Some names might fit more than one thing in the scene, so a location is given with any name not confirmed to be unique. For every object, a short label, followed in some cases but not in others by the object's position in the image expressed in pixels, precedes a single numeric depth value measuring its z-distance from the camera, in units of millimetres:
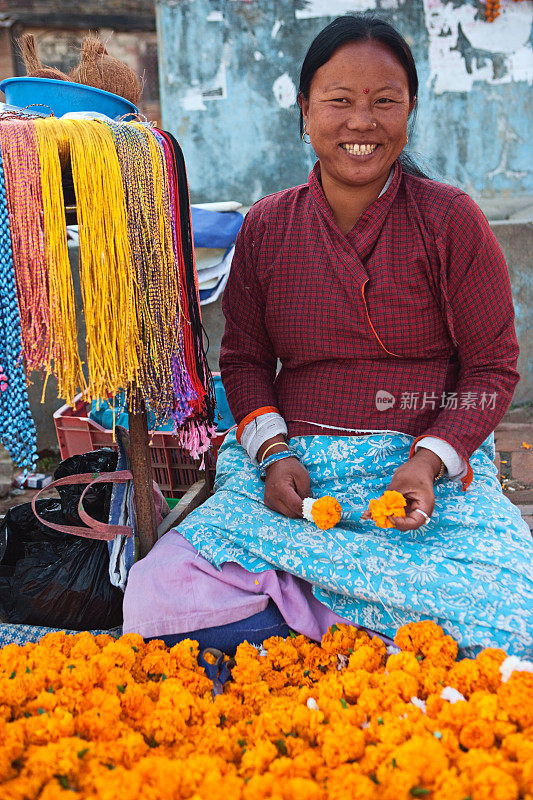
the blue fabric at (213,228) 3928
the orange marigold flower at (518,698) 1434
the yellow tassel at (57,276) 1673
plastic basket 2975
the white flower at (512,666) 1560
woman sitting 1891
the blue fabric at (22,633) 2160
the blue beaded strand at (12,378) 1644
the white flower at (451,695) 1545
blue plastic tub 1879
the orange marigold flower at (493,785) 1198
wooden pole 2186
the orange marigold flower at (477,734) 1401
